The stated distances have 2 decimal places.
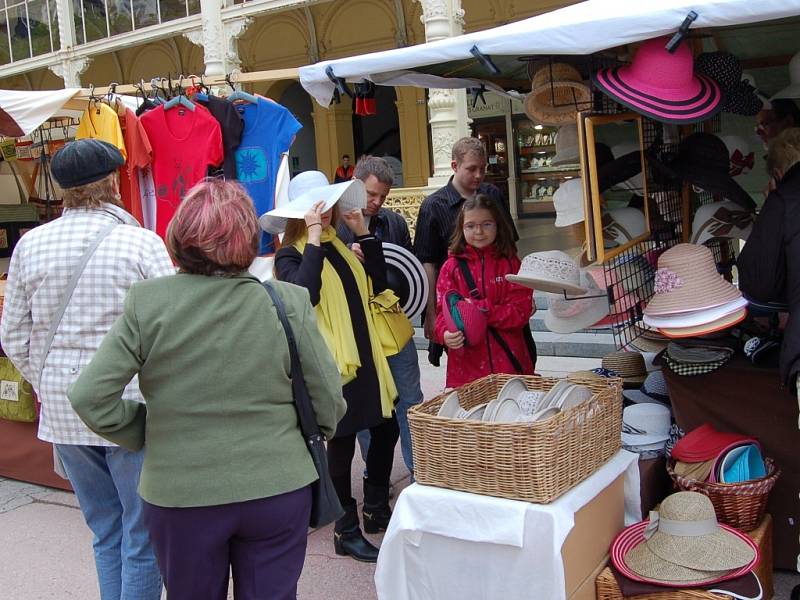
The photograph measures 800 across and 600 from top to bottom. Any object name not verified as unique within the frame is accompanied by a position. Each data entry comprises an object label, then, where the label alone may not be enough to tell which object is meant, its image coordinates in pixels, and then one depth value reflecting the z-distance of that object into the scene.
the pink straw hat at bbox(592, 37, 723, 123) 2.74
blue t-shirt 4.65
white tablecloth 2.41
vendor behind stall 2.59
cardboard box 2.49
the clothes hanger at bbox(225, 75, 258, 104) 4.66
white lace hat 3.13
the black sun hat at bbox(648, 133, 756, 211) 3.19
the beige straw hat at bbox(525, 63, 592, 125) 3.23
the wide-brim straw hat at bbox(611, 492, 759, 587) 2.50
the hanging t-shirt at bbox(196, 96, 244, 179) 4.66
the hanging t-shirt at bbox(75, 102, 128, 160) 4.71
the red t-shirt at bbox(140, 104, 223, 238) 4.65
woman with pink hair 2.02
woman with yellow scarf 3.21
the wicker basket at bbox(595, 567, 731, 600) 2.47
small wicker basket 2.78
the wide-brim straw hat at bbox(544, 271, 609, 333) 3.37
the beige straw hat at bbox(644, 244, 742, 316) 2.85
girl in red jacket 3.60
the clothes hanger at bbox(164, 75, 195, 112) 4.67
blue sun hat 2.89
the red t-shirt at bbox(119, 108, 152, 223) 4.77
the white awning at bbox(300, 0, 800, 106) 2.41
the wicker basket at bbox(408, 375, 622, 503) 2.44
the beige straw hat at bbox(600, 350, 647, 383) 3.92
